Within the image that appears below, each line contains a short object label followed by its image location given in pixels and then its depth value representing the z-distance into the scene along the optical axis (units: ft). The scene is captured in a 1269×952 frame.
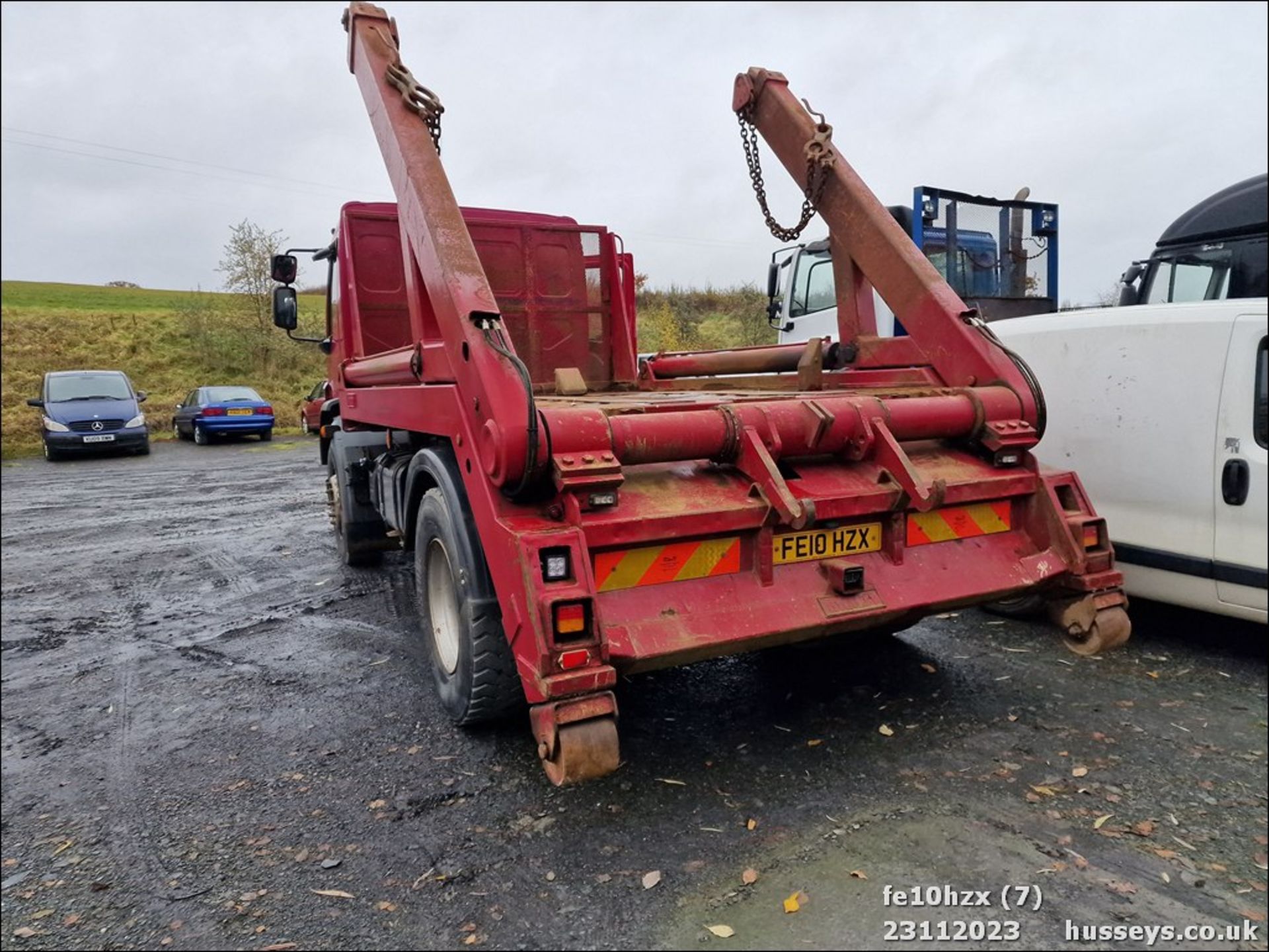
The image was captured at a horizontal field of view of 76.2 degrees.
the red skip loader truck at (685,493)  8.86
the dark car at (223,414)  58.13
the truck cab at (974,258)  28.43
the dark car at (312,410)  55.98
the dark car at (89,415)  48.73
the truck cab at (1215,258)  22.75
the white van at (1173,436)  11.75
